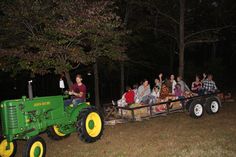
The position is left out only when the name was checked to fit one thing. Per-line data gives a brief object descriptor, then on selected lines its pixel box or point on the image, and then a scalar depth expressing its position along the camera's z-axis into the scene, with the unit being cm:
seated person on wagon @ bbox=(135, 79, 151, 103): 1232
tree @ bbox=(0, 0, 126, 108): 1124
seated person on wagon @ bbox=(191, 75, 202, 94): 1423
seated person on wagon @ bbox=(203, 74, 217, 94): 1320
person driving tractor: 955
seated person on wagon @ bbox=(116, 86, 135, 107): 1191
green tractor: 751
